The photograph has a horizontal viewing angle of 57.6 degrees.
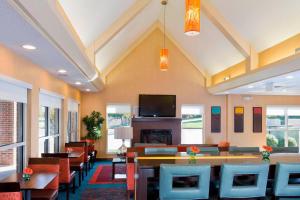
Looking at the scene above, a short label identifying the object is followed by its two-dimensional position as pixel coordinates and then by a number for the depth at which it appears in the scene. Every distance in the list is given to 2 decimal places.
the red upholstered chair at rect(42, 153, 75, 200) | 4.87
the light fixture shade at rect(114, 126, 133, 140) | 7.25
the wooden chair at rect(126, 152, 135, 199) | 4.75
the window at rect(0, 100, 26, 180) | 3.79
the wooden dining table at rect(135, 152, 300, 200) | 2.72
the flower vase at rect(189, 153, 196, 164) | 3.11
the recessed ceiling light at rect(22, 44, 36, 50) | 3.42
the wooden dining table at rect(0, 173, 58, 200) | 3.17
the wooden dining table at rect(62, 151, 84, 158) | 5.55
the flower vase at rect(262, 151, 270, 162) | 3.30
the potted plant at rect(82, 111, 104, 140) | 9.27
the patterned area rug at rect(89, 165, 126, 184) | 6.52
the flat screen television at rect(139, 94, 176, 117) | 9.62
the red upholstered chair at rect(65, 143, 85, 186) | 6.00
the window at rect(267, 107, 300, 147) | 10.45
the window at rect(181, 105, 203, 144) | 10.16
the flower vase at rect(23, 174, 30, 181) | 3.50
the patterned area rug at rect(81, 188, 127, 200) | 5.14
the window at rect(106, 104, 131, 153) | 9.90
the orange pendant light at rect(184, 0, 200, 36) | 3.15
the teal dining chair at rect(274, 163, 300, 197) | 2.82
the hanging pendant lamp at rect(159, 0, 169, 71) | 6.72
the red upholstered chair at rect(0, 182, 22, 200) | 2.67
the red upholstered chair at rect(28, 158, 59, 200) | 3.93
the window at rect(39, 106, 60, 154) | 5.61
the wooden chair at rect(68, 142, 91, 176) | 7.00
